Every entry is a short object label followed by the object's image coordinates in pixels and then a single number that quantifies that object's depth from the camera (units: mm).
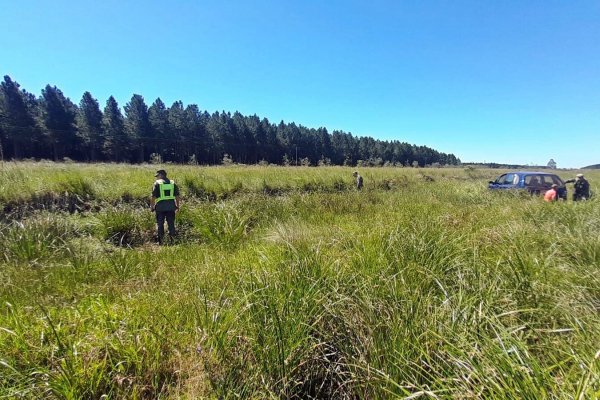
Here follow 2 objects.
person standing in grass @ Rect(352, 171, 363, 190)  15442
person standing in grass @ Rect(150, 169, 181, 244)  6883
